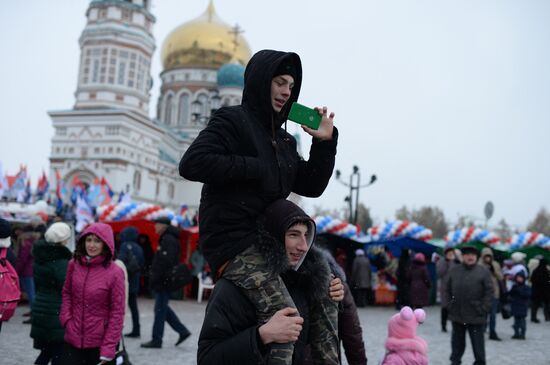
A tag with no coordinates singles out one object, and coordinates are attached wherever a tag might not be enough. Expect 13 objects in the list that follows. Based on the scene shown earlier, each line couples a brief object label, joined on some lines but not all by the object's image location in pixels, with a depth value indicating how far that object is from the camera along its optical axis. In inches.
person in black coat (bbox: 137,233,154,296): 587.0
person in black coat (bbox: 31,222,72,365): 203.9
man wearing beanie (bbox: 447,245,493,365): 276.8
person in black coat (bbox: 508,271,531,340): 445.7
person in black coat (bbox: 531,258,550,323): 552.4
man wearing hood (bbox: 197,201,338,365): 79.4
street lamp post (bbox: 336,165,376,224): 942.0
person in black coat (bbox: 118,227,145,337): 363.3
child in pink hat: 151.6
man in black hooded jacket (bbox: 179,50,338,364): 83.0
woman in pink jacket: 172.1
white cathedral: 1738.4
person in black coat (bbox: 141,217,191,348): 327.6
